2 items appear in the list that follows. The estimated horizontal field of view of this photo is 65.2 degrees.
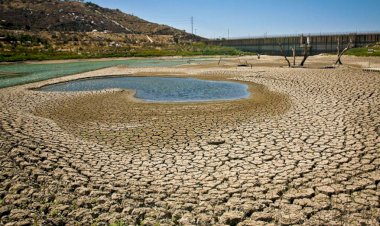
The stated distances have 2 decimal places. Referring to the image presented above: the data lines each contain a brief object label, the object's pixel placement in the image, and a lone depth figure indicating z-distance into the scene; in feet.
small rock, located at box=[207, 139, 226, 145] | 27.68
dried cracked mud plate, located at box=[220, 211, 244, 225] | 16.07
